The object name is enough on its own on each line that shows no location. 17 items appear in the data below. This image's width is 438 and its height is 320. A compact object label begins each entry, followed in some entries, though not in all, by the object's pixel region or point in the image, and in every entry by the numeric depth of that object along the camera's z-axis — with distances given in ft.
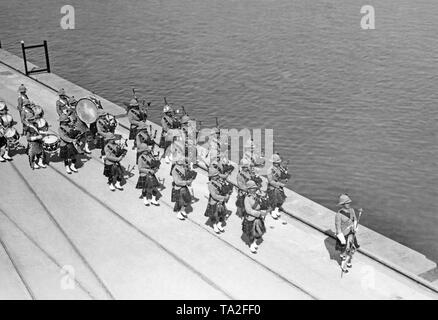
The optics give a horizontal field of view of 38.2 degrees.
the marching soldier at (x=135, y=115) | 62.13
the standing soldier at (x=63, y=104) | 63.21
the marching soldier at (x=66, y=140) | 58.18
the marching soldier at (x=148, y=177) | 52.11
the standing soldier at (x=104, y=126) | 57.04
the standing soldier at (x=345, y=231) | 43.09
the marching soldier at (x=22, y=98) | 62.08
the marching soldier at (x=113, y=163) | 54.34
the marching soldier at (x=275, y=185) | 50.16
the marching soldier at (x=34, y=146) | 58.70
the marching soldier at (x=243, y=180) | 49.62
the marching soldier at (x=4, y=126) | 60.95
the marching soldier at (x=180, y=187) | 49.73
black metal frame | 90.67
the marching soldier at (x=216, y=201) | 48.39
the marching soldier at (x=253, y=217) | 45.16
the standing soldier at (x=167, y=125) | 62.03
